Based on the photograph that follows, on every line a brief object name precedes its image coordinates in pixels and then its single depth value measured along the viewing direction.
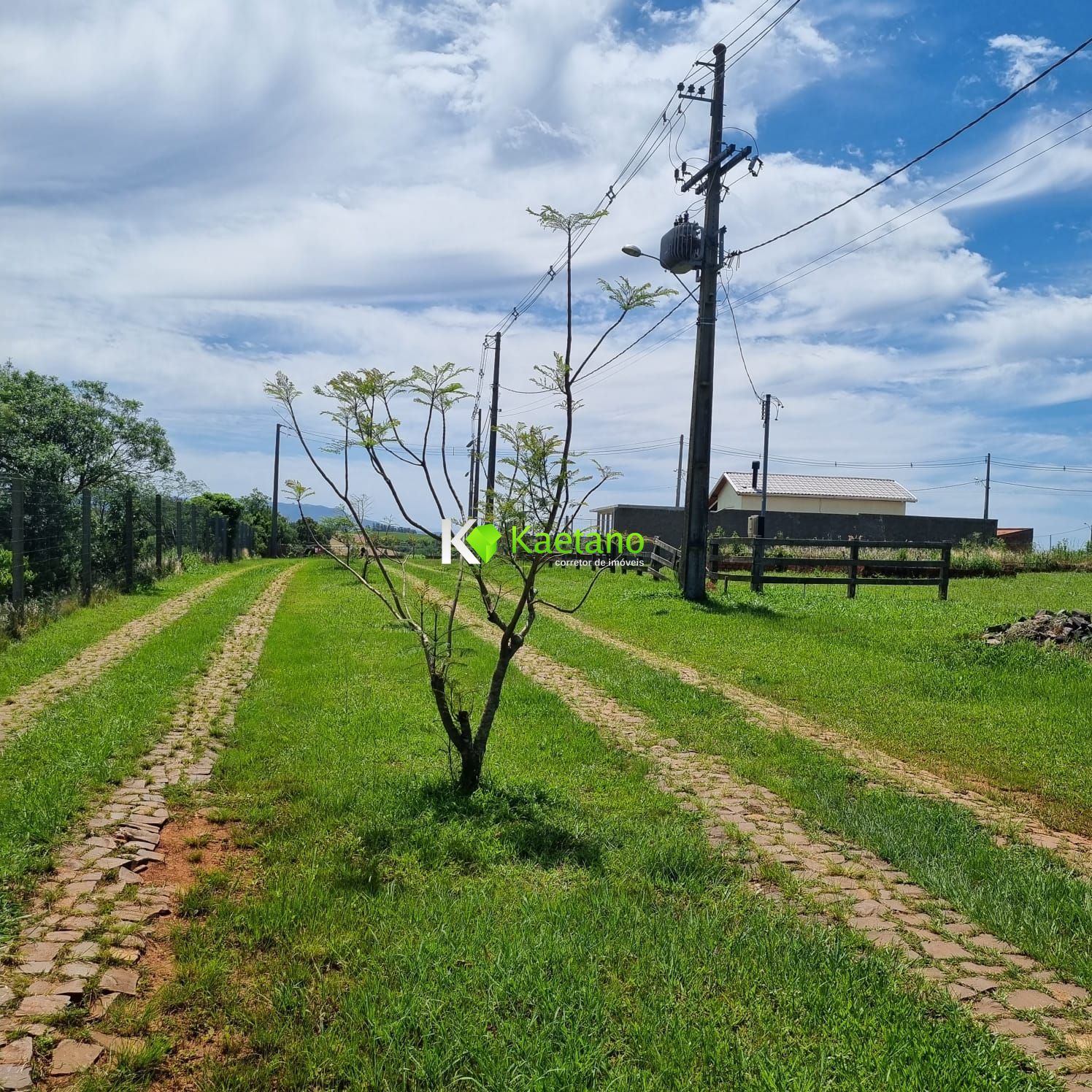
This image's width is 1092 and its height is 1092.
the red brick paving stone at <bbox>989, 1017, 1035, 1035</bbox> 2.71
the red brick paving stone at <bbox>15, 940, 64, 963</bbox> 2.98
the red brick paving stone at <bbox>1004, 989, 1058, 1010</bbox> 2.88
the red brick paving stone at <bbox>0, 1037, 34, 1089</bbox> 2.35
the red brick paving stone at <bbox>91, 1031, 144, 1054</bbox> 2.53
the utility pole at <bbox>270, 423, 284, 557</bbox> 44.00
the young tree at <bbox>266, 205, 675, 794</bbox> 4.58
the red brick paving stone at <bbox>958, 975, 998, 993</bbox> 2.97
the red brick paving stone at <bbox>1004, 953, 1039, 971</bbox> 3.16
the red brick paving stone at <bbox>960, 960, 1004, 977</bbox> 3.10
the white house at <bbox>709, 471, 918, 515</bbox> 50.69
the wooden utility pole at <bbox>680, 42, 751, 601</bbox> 14.60
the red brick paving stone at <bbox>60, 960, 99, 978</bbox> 2.91
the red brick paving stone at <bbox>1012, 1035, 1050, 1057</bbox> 2.61
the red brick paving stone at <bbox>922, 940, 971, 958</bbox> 3.21
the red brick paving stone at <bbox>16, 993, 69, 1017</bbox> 2.67
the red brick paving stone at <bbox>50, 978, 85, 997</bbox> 2.79
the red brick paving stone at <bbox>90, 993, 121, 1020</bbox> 2.70
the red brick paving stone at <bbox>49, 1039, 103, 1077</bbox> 2.43
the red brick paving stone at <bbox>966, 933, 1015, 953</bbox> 3.29
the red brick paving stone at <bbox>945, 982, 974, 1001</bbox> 2.91
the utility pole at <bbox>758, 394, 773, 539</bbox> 42.22
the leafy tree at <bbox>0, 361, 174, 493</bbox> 21.02
